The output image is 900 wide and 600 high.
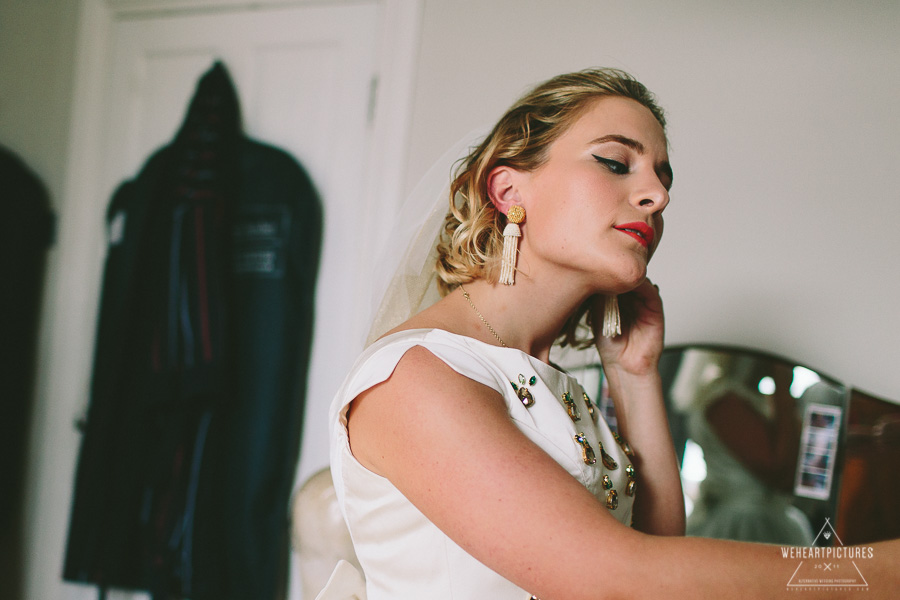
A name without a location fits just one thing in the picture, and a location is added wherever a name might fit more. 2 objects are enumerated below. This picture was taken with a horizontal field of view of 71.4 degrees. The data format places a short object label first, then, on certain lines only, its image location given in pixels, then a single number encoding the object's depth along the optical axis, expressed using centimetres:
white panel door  208
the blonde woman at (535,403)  63
